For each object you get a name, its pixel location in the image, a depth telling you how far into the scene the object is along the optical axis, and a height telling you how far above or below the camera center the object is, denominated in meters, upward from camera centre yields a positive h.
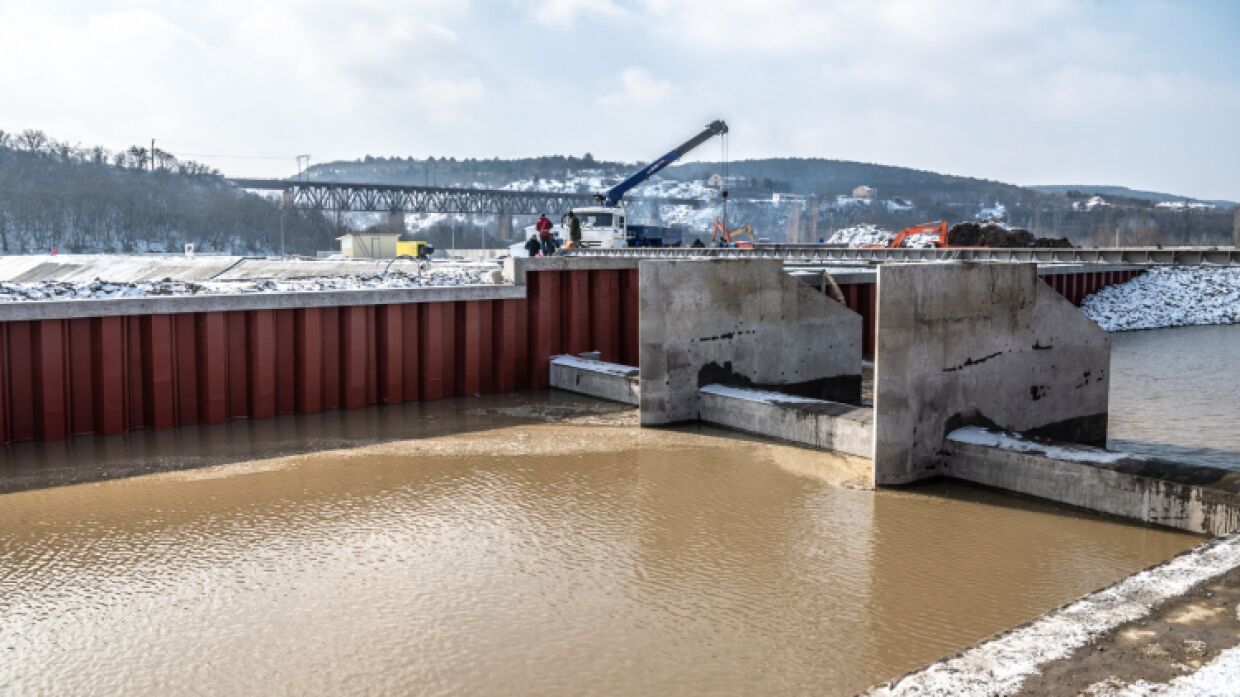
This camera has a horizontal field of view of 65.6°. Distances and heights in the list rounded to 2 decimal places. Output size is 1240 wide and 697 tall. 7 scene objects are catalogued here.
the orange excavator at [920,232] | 37.89 +1.60
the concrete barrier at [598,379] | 13.86 -1.71
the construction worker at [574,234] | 25.94 +0.86
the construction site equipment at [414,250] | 50.44 +0.77
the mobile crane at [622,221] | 31.95 +1.61
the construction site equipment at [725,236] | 35.19 +1.34
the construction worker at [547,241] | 20.81 +0.52
